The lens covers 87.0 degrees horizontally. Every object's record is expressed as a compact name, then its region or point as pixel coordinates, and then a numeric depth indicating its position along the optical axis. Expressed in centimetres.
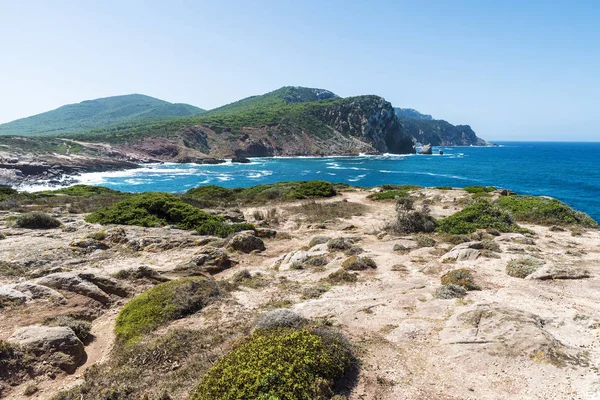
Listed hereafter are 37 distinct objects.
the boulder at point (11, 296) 933
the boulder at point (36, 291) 974
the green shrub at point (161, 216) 2002
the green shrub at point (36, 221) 1748
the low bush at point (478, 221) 1902
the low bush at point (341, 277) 1199
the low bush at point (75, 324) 853
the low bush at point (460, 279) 1068
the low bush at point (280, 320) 800
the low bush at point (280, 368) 546
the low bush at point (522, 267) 1172
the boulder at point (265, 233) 1996
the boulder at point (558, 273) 1135
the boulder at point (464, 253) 1375
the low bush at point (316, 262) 1428
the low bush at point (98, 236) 1642
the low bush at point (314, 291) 1073
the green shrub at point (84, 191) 3650
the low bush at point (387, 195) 3408
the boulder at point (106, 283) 1111
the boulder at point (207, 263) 1333
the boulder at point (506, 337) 670
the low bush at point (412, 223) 1962
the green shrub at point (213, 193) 3700
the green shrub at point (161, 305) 867
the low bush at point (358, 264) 1317
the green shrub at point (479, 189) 3566
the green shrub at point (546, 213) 2108
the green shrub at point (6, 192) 2945
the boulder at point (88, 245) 1478
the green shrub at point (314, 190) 3584
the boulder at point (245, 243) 1686
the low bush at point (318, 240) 1750
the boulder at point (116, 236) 1658
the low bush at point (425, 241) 1641
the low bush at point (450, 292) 1002
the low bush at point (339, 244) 1603
